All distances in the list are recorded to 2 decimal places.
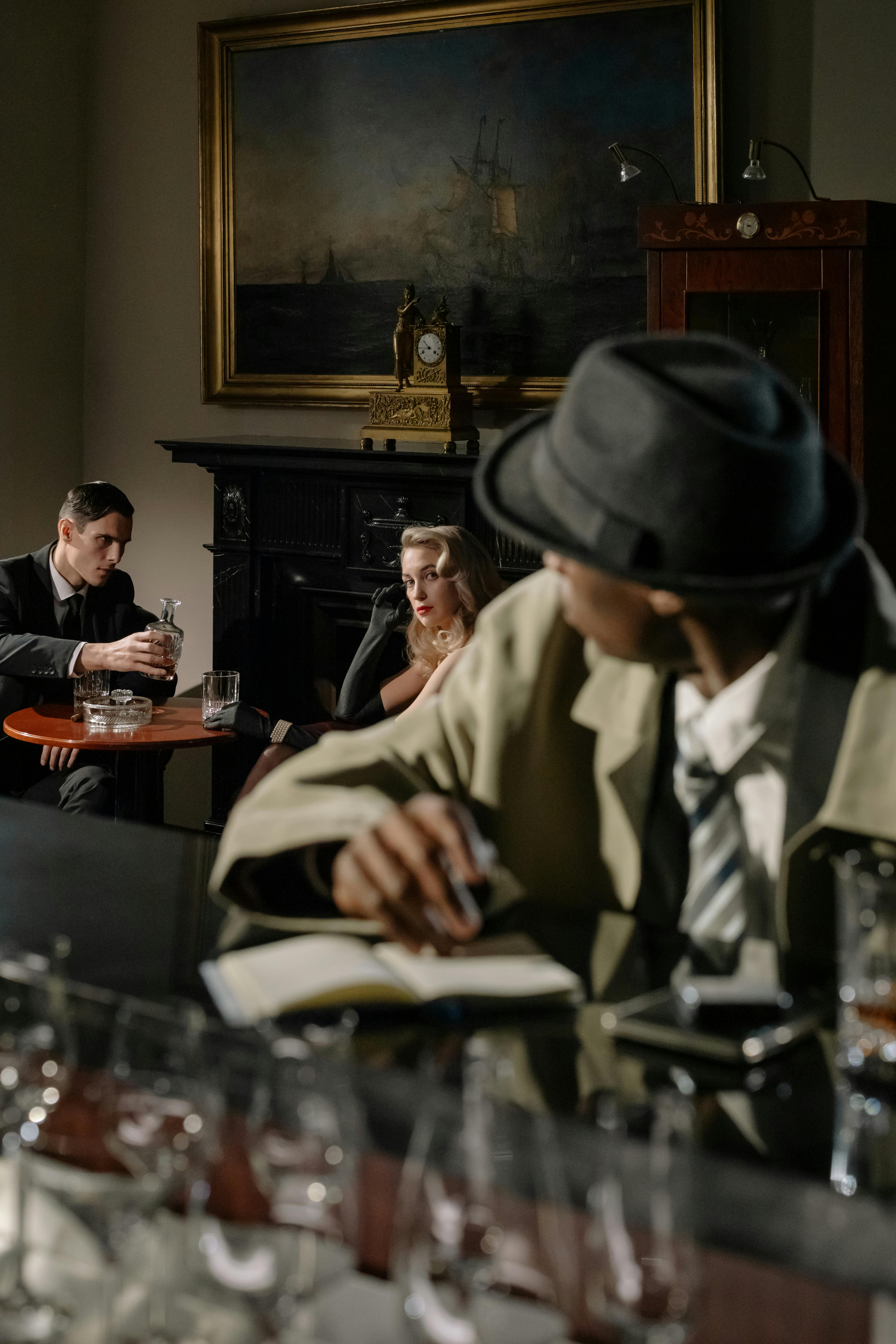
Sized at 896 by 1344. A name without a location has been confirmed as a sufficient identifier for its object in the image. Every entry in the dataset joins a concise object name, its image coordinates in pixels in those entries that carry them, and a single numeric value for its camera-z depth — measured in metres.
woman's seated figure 4.40
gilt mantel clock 4.96
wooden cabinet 3.71
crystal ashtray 4.38
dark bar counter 0.83
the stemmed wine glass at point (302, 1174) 0.82
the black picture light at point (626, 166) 4.25
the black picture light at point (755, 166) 3.98
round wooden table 4.23
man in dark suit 4.57
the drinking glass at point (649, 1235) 0.76
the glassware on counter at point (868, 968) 1.00
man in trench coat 1.30
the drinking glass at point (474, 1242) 0.79
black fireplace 5.08
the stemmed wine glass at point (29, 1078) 0.90
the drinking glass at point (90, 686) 4.47
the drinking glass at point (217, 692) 4.48
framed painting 4.73
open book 1.09
